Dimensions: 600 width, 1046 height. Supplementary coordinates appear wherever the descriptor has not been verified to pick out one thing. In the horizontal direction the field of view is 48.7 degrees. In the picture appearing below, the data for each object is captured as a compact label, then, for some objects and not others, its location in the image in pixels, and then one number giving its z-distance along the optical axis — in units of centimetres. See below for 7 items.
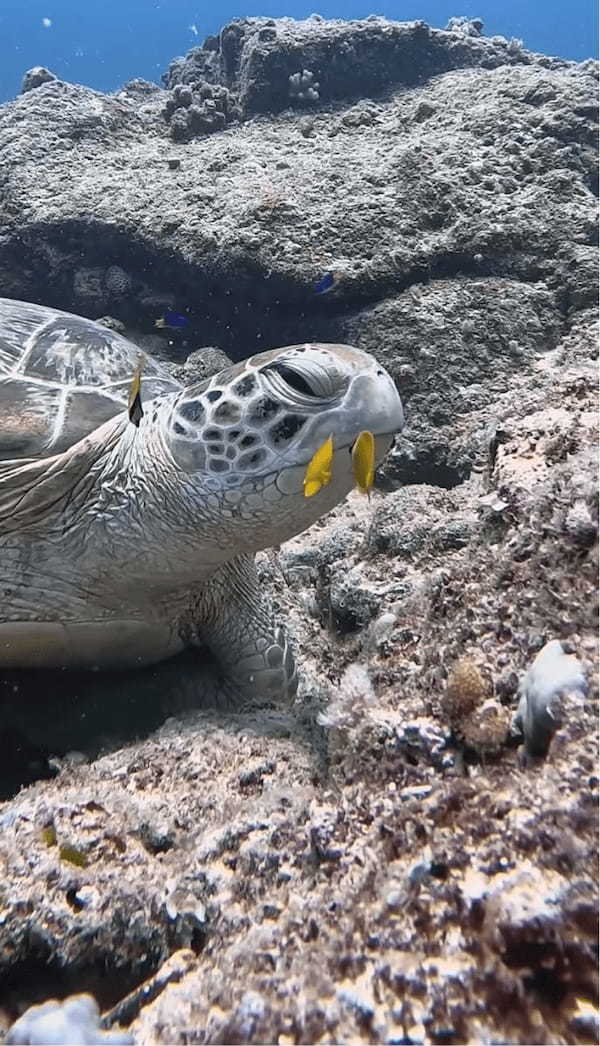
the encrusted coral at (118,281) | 115
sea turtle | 43
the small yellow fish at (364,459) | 39
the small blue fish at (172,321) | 93
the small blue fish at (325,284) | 85
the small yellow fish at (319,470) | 40
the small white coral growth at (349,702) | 32
